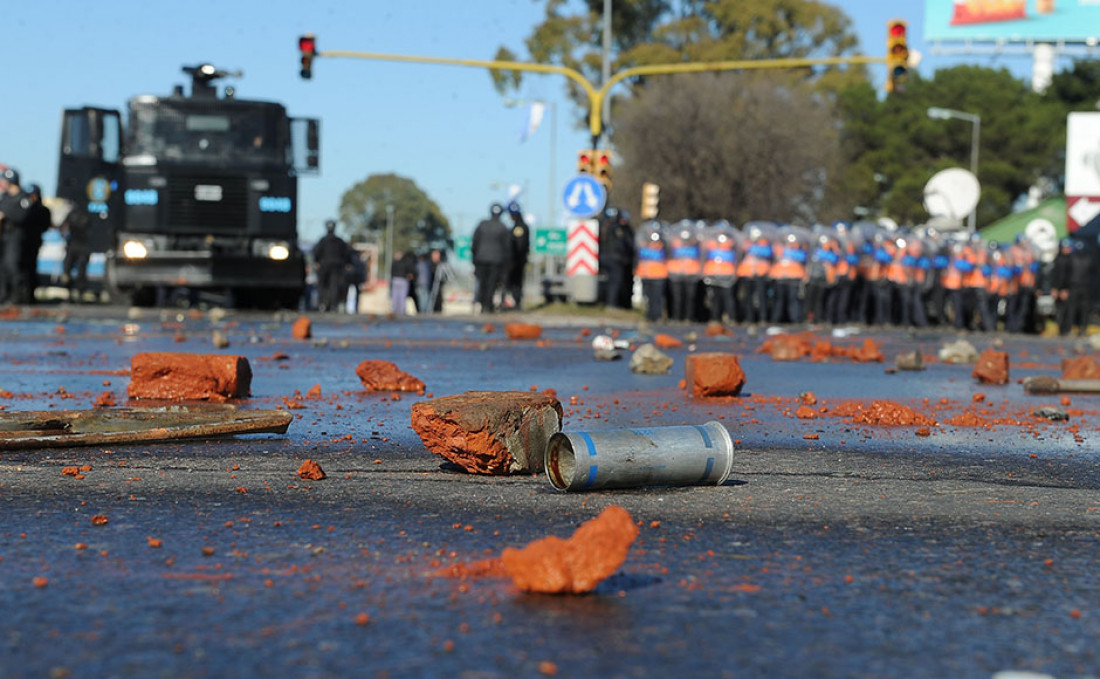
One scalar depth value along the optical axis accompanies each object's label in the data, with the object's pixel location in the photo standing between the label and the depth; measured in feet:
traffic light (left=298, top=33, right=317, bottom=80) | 97.91
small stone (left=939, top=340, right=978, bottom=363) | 50.62
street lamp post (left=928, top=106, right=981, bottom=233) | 211.76
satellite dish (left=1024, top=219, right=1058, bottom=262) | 136.98
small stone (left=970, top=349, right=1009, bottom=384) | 39.81
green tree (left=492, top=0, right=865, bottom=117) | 192.95
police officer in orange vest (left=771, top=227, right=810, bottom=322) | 93.45
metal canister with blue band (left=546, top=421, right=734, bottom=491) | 17.04
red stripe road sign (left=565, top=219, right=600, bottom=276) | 94.48
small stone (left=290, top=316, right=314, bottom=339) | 56.77
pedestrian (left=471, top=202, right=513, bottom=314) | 94.12
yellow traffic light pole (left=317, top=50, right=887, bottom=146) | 93.47
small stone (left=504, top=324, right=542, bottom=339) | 61.67
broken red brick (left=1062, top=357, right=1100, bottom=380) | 39.11
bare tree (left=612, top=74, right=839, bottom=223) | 182.29
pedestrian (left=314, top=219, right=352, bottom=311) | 101.65
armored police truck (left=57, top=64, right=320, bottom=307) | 79.20
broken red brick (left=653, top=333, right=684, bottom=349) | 55.77
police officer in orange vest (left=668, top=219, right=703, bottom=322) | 91.20
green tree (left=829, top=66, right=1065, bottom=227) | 243.81
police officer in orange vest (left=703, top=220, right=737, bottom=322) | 91.61
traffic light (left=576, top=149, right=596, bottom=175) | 97.96
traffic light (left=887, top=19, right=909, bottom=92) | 89.86
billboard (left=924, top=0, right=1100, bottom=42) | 237.25
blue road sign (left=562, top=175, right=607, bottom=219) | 90.53
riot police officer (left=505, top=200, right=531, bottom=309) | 98.12
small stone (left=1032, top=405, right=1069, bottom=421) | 28.76
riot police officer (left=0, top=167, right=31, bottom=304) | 84.07
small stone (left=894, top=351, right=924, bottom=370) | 44.52
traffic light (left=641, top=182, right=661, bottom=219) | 109.50
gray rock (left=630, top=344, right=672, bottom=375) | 39.70
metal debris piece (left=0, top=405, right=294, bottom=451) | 20.94
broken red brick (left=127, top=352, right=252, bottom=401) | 28.63
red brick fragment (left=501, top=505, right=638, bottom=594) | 11.64
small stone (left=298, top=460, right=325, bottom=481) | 18.30
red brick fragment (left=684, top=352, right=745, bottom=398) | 32.45
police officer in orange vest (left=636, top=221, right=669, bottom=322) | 90.84
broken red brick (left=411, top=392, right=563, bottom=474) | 19.01
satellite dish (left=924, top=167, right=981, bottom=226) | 132.05
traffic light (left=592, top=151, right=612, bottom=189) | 98.07
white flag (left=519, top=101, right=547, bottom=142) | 129.08
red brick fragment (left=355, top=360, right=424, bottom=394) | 32.63
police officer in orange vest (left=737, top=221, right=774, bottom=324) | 92.38
